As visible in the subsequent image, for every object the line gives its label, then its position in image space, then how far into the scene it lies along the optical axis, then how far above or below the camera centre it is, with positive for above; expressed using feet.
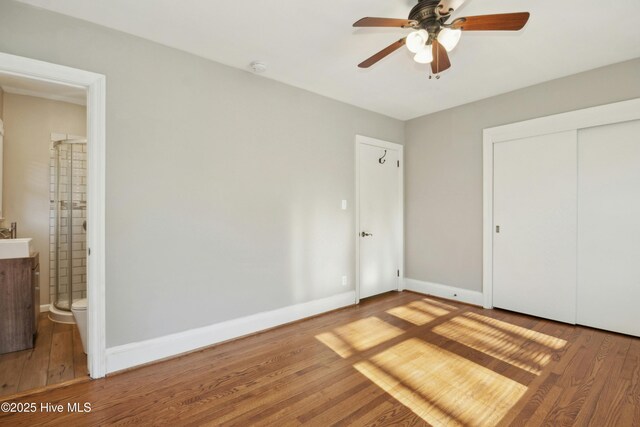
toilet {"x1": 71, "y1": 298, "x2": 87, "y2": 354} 8.73 -3.14
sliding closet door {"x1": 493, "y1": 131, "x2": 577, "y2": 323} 10.51 -0.42
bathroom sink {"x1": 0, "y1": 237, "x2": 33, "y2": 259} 8.51 -0.99
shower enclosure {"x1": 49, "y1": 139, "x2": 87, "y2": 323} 11.48 -0.36
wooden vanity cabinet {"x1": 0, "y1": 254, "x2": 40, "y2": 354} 8.54 -2.63
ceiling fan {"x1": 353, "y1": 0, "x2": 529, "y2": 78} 5.53 +3.64
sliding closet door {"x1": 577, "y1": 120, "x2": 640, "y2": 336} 9.33 -0.42
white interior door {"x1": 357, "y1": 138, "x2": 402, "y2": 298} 13.47 -0.14
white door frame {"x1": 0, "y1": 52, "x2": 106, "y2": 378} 7.27 -0.18
